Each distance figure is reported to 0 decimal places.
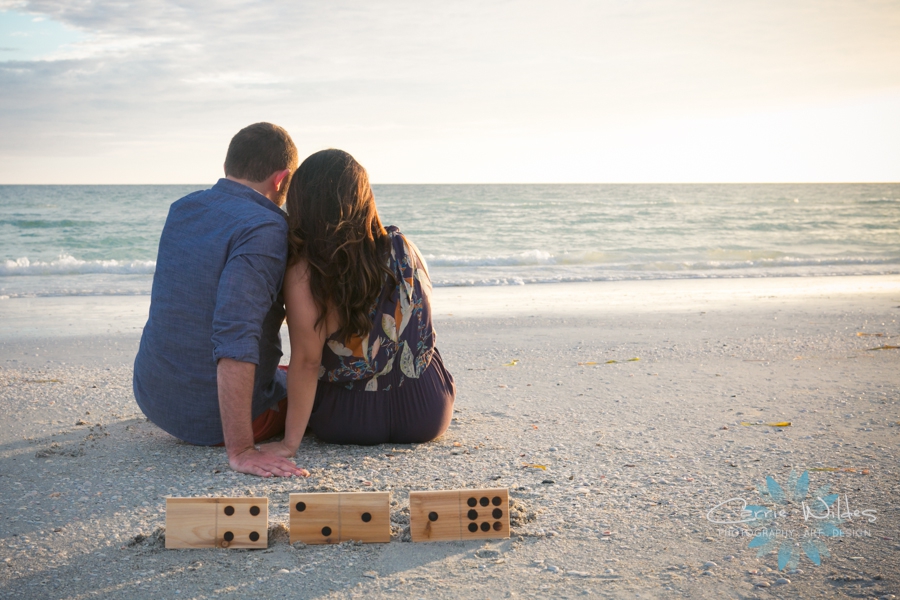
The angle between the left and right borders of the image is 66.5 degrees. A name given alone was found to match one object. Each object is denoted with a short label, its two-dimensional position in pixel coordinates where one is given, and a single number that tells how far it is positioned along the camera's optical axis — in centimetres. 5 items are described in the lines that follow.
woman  289
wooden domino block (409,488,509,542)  238
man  275
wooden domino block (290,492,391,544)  235
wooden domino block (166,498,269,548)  231
